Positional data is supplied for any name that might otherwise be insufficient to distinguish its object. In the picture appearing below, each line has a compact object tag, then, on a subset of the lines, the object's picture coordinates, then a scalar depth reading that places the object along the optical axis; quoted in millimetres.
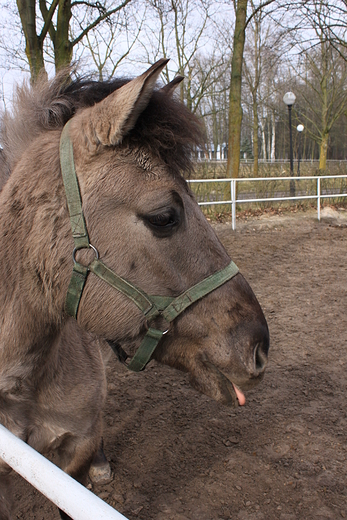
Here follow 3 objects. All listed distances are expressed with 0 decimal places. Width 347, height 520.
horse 1384
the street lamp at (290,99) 15633
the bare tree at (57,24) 7547
